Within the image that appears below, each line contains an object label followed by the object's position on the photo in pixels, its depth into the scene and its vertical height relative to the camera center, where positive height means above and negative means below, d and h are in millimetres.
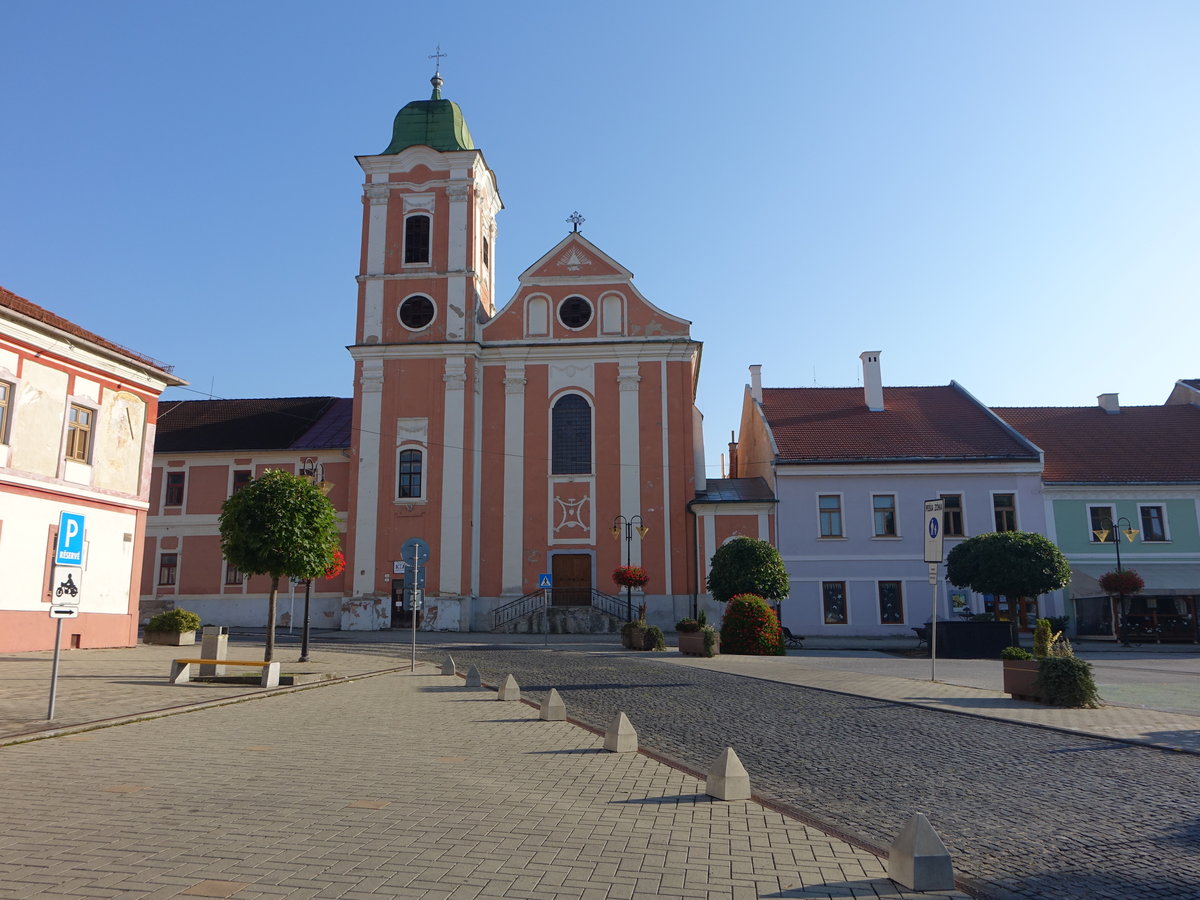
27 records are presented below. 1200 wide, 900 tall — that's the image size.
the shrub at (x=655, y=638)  25672 -1225
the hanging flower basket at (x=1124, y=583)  31688 +305
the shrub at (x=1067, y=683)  12344 -1271
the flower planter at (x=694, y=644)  22938 -1272
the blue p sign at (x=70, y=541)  10492 +713
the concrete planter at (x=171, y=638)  25406 -1091
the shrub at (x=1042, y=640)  13180 -709
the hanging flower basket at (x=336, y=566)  19341 +712
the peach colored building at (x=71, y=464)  20781 +3480
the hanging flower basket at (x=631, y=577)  30797 +651
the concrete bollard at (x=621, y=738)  8766 -1407
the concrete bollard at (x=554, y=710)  11195 -1421
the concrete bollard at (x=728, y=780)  6523 -1363
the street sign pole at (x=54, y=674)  10075 -827
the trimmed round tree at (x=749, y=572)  26938 +689
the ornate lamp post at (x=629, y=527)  35938 +2795
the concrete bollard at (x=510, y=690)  13320 -1397
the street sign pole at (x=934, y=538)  16573 +1050
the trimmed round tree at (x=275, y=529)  17328 +1362
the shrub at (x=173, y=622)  25375 -630
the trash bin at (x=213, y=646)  15620 -823
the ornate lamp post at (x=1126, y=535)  31984 +2100
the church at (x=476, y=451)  36688 +6406
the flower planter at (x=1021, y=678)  12977 -1265
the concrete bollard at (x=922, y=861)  4469 -1346
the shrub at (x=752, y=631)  23609 -956
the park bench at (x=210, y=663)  14594 -1164
